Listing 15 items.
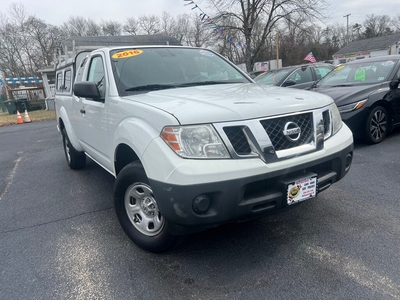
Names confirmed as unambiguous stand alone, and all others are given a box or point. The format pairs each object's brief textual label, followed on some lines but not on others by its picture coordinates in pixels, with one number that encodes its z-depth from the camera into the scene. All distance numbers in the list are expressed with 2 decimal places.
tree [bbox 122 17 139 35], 52.97
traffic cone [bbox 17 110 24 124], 16.81
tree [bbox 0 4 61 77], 42.09
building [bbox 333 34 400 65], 47.72
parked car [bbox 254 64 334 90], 8.48
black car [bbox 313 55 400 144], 5.42
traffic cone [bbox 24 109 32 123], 17.05
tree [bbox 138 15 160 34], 52.53
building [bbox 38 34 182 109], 23.34
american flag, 23.25
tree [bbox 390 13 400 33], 68.28
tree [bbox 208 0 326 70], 24.77
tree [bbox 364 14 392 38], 68.94
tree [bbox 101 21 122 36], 53.50
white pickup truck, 2.12
